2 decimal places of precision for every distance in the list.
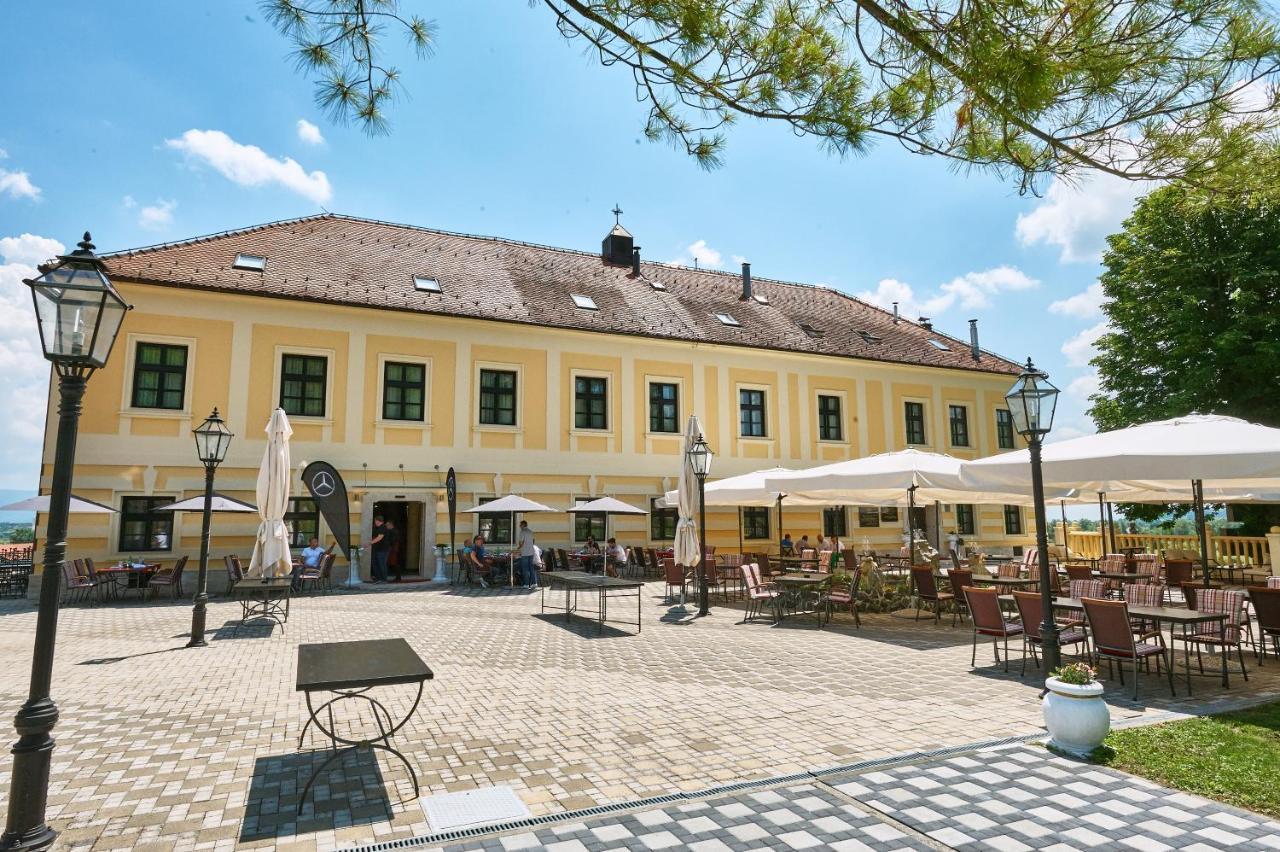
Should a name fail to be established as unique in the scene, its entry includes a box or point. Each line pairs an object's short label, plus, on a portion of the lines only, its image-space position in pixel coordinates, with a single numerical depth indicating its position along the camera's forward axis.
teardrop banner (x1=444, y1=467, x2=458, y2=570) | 18.67
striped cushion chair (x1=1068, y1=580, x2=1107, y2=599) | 9.14
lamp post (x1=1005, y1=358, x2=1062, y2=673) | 7.27
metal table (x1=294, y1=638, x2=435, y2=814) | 4.37
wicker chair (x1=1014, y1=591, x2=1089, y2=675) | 7.79
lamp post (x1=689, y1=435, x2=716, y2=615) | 12.77
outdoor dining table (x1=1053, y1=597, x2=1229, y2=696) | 6.91
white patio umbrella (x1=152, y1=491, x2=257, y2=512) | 14.92
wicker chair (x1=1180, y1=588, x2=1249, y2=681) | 7.41
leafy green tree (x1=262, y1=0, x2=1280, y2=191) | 4.31
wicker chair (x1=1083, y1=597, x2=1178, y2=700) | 6.75
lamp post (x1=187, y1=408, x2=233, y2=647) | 9.62
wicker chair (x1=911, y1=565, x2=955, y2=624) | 11.32
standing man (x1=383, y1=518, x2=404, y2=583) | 19.02
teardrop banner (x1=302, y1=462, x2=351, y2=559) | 17.31
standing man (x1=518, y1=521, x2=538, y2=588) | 17.84
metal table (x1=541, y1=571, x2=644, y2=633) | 10.89
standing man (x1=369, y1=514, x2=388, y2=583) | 18.27
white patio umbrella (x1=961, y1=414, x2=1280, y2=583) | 7.93
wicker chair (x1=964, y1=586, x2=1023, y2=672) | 8.02
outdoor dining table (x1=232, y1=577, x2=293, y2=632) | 10.97
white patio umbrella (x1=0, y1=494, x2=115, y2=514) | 14.45
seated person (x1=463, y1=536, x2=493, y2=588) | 17.33
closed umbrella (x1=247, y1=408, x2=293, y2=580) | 11.11
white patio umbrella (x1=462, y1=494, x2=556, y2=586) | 17.36
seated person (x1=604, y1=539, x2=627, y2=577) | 18.67
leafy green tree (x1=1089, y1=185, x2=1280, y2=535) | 20.47
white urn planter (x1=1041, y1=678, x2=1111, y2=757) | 5.05
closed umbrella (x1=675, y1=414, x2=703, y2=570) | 13.27
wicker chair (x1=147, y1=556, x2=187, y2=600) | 14.63
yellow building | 16.83
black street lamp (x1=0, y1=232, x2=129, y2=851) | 3.49
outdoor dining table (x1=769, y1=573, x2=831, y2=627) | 11.53
